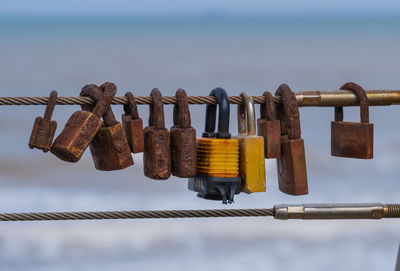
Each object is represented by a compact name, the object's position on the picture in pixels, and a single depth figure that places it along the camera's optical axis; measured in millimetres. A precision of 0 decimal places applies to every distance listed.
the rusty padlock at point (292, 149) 4303
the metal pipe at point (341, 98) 4364
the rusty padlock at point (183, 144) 4136
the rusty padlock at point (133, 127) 4113
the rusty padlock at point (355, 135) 4358
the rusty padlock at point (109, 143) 4084
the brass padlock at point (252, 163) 4171
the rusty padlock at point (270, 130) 4285
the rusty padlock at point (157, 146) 4104
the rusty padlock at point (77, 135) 3961
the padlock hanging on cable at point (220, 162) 4163
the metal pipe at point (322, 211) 4154
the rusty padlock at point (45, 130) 4020
